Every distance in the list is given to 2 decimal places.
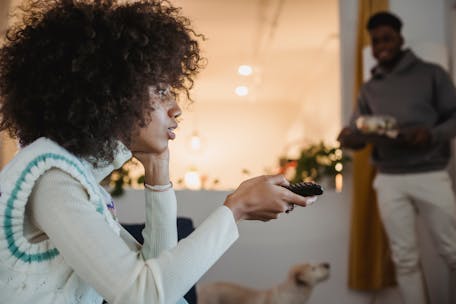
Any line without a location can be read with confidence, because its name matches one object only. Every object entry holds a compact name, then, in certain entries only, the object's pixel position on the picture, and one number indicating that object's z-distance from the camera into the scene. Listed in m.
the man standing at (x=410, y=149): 2.42
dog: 2.70
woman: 0.68
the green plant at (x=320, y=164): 3.23
